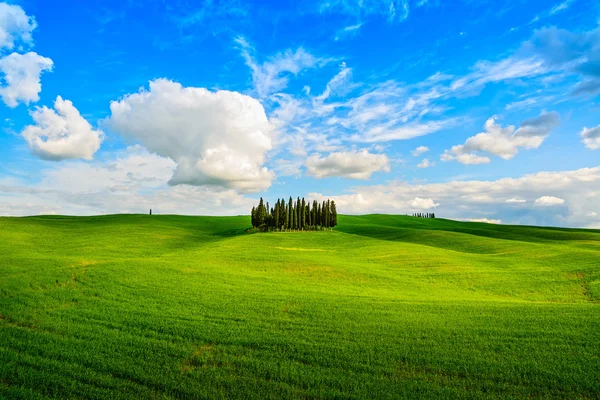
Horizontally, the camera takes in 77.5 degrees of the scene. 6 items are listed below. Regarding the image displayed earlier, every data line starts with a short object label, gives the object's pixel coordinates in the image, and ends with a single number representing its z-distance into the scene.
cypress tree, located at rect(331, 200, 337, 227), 107.56
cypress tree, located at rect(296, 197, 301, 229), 100.91
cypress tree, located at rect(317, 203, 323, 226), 105.75
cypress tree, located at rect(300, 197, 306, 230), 102.12
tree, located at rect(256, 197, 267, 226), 99.31
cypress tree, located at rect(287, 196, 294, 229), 98.88
